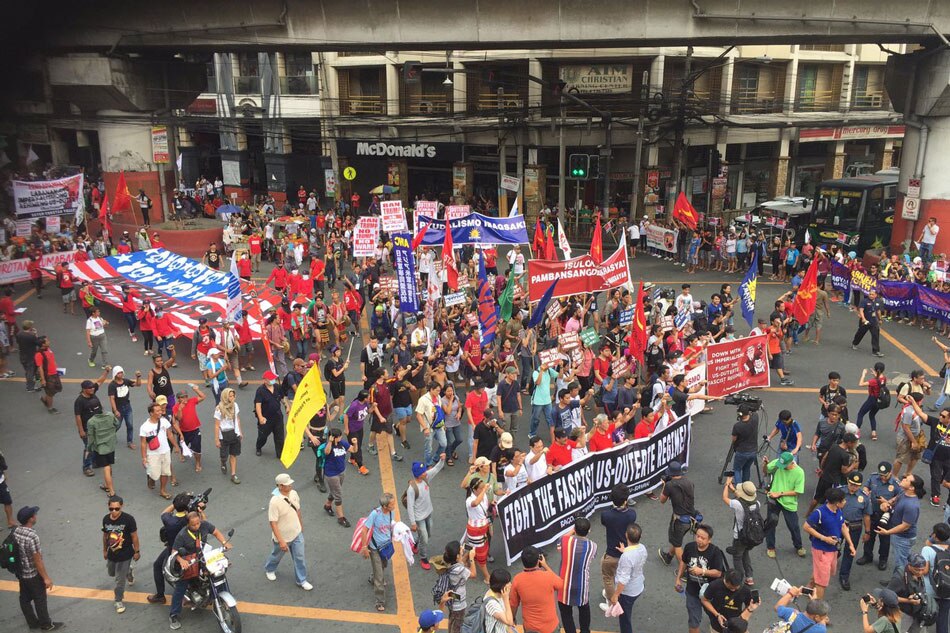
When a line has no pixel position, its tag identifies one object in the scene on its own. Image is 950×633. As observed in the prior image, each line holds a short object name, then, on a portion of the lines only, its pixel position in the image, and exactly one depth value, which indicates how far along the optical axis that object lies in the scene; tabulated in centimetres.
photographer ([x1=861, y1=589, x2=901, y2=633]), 703
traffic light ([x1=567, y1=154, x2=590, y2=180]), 2601
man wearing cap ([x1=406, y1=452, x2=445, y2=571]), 943
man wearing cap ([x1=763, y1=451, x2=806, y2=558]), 936
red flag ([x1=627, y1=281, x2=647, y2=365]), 1408
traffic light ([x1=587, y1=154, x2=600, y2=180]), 2672
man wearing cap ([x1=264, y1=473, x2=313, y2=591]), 888
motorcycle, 823
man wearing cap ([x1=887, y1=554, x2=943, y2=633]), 759
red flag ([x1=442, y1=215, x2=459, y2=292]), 1680
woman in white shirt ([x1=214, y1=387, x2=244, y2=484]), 1150
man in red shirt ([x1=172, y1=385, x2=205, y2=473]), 1175
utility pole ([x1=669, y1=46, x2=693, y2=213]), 2965
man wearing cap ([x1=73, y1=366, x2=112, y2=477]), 1137
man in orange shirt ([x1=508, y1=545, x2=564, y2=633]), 734
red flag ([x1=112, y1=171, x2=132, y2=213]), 2512
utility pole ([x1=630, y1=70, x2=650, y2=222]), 3005
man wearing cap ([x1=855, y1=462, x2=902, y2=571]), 912
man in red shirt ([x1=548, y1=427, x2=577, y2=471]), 1036
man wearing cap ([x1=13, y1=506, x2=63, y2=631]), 809
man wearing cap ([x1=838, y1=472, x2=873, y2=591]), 898
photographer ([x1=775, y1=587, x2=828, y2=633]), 672
